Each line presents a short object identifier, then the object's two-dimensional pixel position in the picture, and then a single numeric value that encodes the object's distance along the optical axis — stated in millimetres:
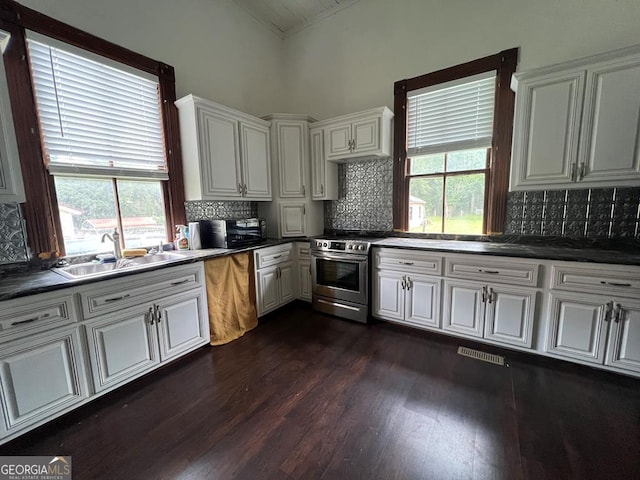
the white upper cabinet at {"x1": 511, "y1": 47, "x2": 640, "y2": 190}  1907
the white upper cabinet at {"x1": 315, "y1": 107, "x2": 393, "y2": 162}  2936
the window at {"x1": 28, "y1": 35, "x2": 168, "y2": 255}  1963
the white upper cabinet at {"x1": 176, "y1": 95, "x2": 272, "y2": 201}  2602
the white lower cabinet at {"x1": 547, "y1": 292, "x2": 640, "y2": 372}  1834
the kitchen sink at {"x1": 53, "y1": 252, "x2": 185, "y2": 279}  1955
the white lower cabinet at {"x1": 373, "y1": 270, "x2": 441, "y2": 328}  2535
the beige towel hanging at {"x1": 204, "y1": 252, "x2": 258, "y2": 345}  2455
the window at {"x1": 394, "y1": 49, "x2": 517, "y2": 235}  2596
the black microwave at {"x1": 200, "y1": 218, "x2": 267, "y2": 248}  2684
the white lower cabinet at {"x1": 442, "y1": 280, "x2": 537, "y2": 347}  2156
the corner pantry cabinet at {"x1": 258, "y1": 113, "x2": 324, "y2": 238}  3305
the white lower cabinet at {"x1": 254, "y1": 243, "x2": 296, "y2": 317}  2896
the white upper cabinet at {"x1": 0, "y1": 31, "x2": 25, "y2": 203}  1495
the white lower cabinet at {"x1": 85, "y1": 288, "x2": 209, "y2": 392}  1746
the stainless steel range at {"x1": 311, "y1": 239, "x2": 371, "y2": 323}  2812
